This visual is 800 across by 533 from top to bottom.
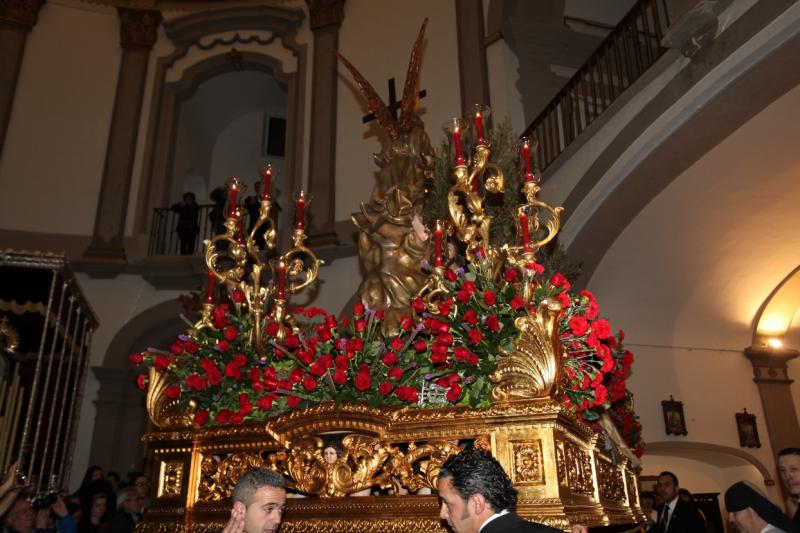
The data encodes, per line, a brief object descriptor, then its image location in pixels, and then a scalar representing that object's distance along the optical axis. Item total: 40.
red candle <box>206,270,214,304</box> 3.85
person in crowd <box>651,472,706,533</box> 6.17
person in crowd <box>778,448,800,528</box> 3.69
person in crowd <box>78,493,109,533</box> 5.98
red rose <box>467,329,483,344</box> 2.88
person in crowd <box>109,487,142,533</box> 5.03
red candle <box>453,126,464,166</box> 3.30
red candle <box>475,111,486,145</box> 3.32
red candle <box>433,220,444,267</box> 3.45
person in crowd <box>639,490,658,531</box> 7.33
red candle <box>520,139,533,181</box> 3.26
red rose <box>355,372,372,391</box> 3.03
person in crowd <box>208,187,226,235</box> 12.35
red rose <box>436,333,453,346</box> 2.94
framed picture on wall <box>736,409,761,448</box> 8.94
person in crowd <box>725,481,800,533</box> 3.11
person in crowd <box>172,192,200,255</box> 11.87
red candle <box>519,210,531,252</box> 2.99
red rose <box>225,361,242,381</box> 3.41
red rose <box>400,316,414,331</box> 3.32
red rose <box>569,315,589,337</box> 2.90
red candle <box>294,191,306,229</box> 4.08
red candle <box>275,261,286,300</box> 3.75
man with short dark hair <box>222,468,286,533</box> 2.47
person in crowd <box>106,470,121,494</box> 8.13
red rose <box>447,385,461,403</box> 2.85
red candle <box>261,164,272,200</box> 3.87
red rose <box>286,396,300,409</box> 3.29
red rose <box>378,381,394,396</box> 3.00
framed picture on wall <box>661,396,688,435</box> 8.77
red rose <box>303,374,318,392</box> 3.15
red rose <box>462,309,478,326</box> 2.92
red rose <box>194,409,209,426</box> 3.36
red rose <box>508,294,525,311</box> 2.85
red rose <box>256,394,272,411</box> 3.22
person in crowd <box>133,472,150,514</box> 5.75
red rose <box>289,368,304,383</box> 3.24
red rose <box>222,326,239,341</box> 3.55
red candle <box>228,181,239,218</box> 3.79
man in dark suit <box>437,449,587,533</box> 2.17
